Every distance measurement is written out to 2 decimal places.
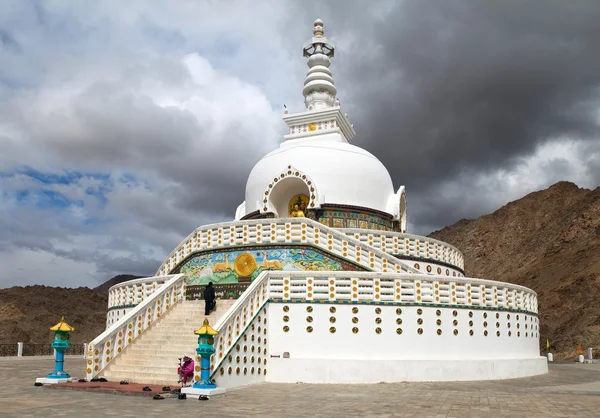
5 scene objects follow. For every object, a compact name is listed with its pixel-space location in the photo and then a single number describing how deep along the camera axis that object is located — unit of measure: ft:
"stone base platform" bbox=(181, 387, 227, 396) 35.99
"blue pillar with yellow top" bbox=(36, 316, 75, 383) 41.91
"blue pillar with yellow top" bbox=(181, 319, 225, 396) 36.17
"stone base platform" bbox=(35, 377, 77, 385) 41.40
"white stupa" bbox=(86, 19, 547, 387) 45.39
